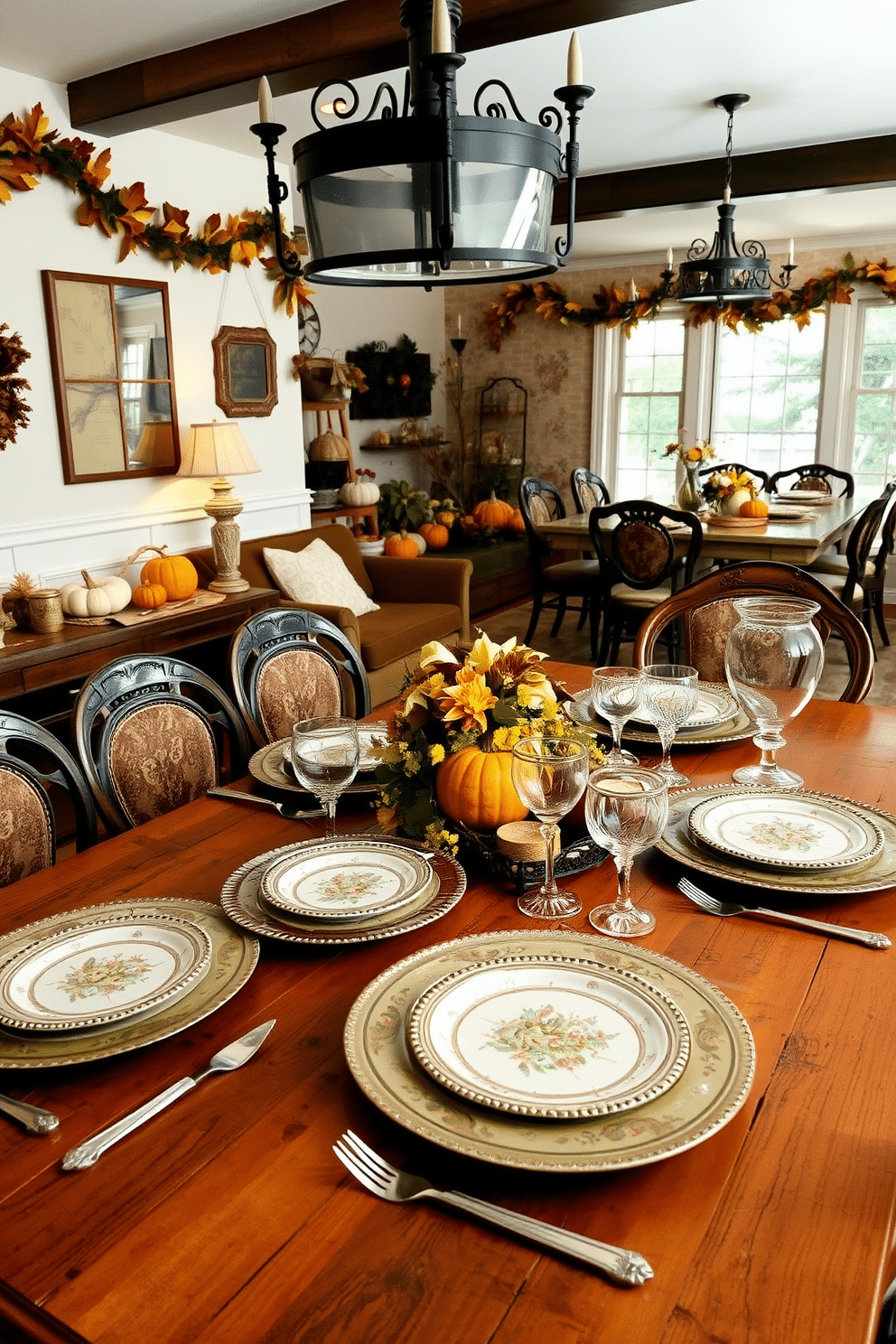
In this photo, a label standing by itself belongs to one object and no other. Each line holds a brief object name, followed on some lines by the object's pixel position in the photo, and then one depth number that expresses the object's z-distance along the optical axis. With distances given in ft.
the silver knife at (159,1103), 2.77
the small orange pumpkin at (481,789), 4.44
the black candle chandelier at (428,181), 3.48
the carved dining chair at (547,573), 18.93
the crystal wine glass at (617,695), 5.18
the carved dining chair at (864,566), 16.55
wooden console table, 10.45
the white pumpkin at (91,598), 11.80
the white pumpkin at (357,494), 20.33
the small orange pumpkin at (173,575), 12.89
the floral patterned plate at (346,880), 4.01
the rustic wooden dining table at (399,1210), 2.27
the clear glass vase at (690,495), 18.19
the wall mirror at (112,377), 12.12
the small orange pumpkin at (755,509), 17.35
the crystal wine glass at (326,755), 4.50
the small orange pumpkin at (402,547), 21.11
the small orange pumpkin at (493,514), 25.11
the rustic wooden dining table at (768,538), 15.76
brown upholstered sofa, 14.32
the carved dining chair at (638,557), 16.21
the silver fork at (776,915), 3.88
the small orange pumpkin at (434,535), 23.06
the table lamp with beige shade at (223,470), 13.34
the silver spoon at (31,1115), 2.91
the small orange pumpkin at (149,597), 12.44
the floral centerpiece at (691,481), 18.19
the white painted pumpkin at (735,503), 17.51
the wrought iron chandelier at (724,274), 13.94
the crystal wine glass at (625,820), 3.67
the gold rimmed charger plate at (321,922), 3.86
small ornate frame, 14.48
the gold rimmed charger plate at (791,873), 4.18
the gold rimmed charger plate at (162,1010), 3.18
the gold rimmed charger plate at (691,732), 6.05
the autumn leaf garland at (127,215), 11.10
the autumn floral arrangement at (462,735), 4.47
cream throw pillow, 14.75
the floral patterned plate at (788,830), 4.42
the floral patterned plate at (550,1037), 2.87
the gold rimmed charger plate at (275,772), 5.55
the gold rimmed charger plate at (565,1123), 2.65
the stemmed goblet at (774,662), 4.99
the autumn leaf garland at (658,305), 22.06
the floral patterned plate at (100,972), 3.36
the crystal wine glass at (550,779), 3.77
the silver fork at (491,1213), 2.36
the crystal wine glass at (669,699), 5.17
